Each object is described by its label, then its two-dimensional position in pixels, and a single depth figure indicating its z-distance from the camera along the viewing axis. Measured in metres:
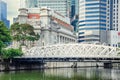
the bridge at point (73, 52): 124.12
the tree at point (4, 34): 129.50
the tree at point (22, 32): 156.62
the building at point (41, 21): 173.25
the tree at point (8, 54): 126.38
